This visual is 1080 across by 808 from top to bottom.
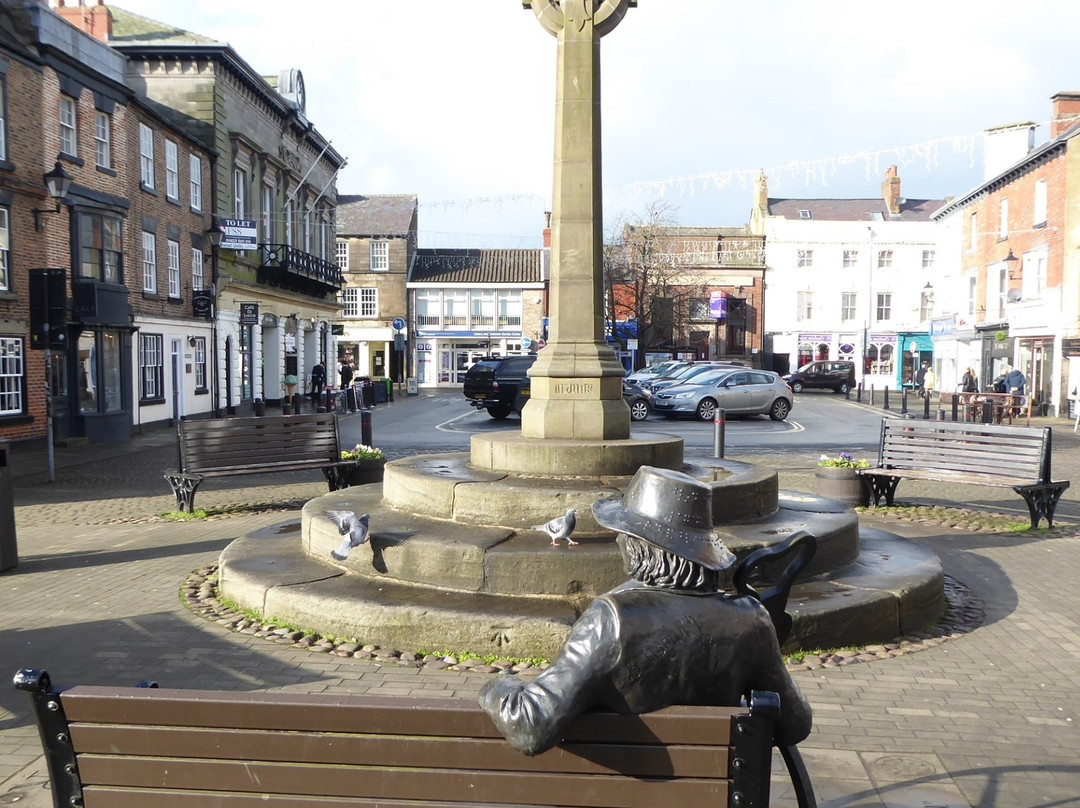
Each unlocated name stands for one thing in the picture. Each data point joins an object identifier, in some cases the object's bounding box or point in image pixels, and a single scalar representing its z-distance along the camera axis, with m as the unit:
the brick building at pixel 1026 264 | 28.78
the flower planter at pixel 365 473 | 11.59
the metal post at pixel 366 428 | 13.03
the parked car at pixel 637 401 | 25.01
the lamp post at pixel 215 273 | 28.11
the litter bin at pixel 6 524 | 7.71
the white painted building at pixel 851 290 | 54.47
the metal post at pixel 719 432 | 12.56
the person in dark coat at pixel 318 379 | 30.70
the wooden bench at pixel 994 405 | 23.34
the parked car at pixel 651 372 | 33.62
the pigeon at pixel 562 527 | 5.86
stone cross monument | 8.29
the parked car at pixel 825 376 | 45.41
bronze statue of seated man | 2.26
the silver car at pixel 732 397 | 25.66
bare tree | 49.44
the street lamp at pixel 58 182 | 15.71
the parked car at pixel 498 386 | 24.45
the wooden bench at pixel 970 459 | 9.89
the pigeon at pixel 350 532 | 5.99
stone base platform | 5.46
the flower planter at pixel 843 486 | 10.99
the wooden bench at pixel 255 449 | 10.71
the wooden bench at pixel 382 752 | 2.29
